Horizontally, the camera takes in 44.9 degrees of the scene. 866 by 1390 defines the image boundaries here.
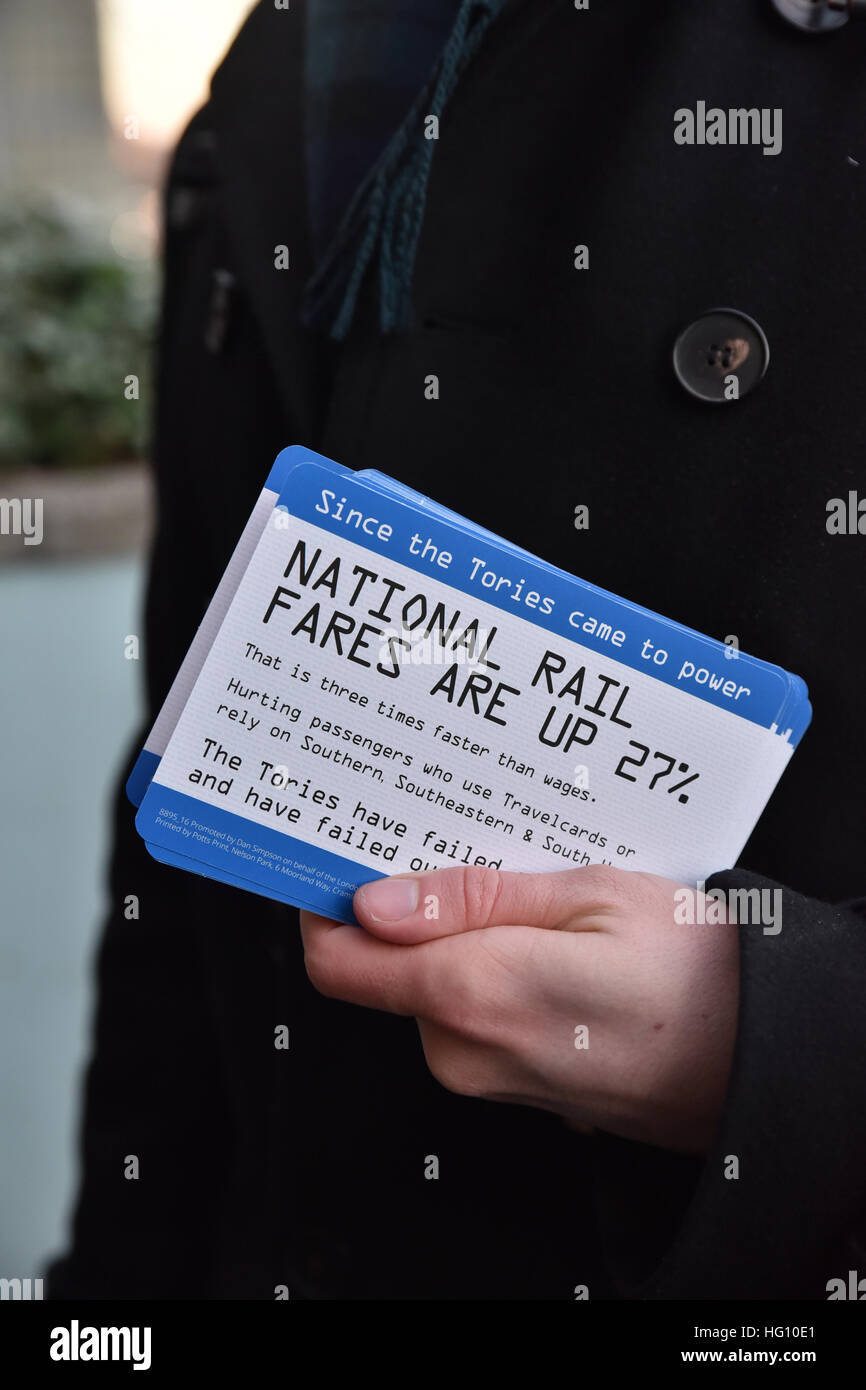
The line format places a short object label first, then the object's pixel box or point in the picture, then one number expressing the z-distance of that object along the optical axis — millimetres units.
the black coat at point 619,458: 588
